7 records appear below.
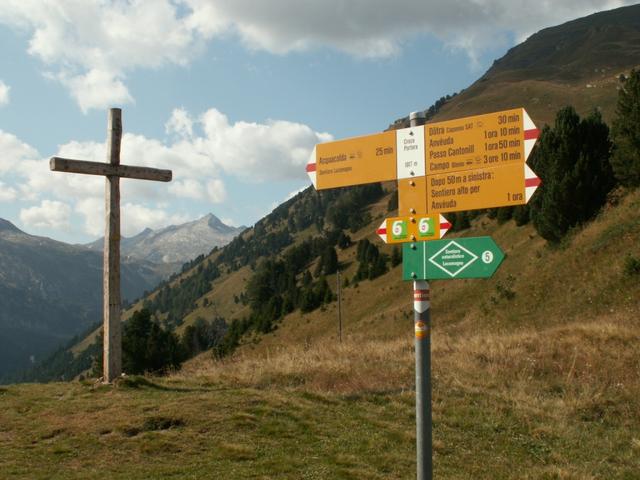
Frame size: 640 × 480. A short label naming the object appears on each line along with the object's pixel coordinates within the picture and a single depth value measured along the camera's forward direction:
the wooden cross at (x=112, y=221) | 11.95
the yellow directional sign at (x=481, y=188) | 4.54
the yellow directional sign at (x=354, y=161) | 5.11
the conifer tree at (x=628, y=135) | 27.94
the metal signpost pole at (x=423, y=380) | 4.27
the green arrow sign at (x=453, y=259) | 4.43
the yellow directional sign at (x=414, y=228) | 4.68
